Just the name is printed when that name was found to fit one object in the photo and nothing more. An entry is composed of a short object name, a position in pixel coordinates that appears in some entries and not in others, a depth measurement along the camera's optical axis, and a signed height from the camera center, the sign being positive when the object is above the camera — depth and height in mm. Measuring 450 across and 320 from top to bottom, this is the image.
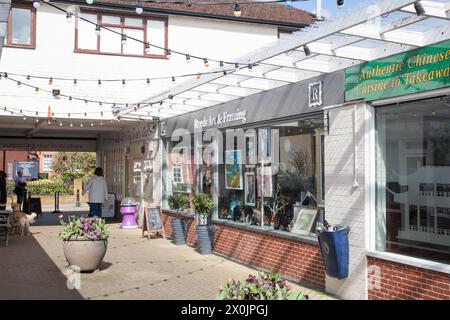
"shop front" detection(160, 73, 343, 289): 7832 -1
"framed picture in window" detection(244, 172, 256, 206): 9805 -315
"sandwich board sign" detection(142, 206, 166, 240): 12984 -1213
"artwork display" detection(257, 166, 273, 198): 9281 -176
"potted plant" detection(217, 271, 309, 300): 3908 -893
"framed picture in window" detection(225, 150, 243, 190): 10305 +48
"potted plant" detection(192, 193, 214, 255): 10625 -1120
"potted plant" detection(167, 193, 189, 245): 11992 -1166
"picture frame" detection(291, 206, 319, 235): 8078 -756
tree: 38062 +722
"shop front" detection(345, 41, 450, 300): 5762 +28
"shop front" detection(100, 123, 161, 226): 14828 +318
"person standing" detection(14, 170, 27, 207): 20125 -574
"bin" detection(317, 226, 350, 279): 6711 -1016
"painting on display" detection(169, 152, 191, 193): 12805 +14
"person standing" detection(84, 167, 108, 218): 14234 -494
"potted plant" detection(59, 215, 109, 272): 8359 -1119
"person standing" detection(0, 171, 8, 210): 17391 -499
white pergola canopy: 5171 +1556
